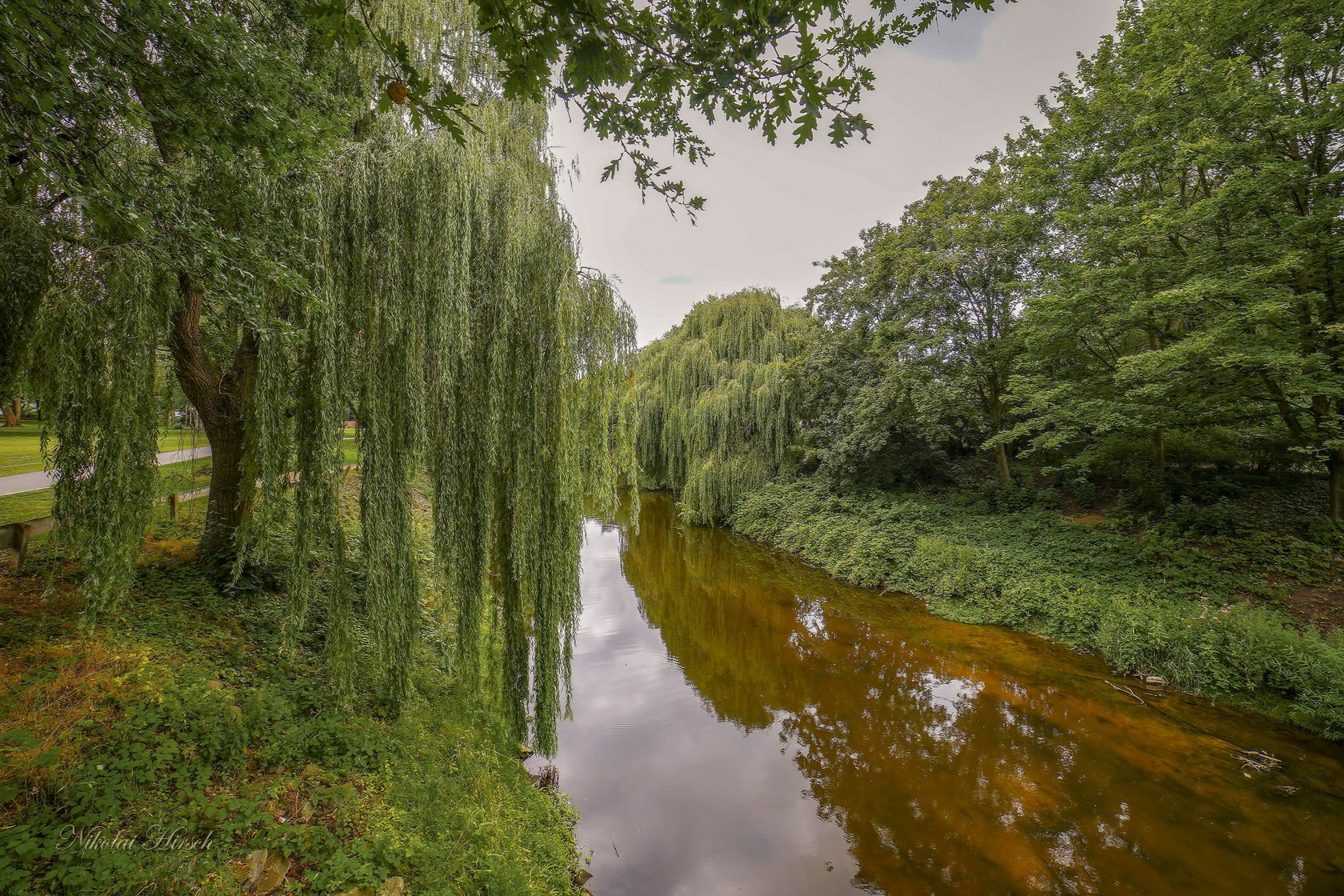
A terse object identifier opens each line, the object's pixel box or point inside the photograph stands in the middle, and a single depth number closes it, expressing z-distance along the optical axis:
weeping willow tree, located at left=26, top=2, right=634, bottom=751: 3.31
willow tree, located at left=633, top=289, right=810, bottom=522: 16.28
